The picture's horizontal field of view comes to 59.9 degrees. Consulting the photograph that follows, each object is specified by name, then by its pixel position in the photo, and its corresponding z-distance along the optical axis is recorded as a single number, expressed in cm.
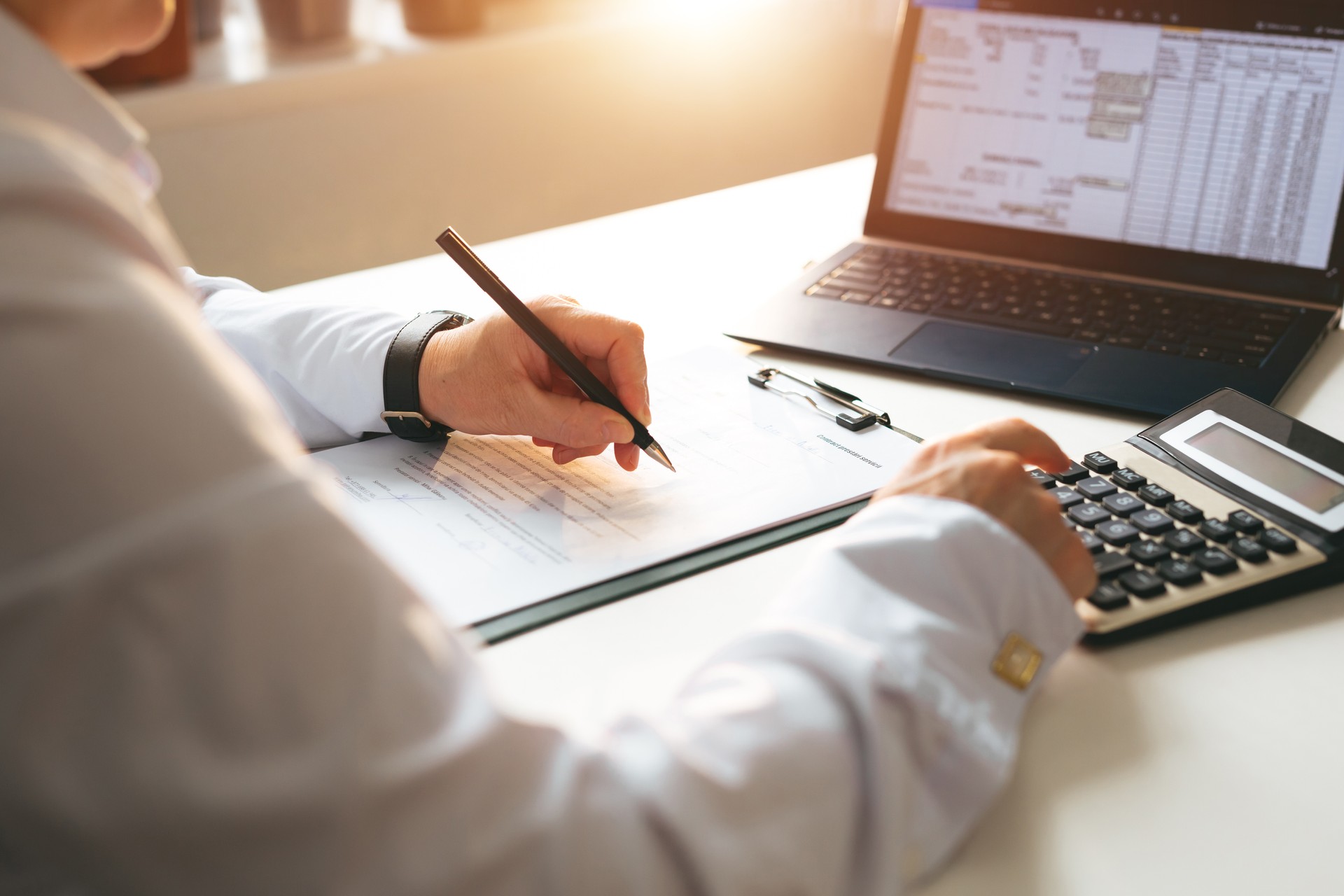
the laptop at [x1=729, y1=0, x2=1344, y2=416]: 94
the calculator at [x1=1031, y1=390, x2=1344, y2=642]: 61
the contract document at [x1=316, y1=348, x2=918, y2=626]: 68
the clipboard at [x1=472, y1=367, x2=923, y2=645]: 63
